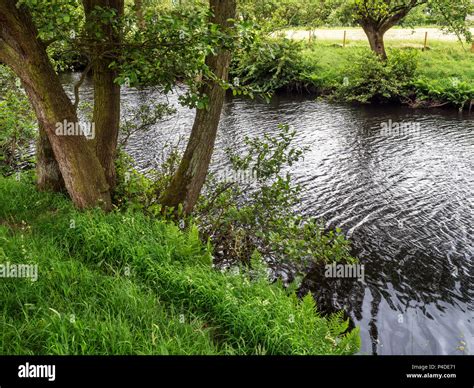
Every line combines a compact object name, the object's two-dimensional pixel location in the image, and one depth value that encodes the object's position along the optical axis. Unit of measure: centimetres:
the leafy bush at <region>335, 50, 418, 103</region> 2620
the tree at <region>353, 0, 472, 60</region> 2536
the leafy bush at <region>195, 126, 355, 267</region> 916
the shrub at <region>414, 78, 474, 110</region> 2517
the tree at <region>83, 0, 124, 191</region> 792
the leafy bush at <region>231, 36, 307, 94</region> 2906
